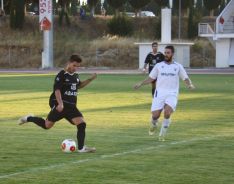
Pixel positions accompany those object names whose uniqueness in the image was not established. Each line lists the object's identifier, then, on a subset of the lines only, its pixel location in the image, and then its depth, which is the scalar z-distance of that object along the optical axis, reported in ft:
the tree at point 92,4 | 322.75
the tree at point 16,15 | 277.89
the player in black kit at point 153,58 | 83.41
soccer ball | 44.50
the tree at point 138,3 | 320.09
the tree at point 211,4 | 331.16
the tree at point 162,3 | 319.68
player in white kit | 51.24
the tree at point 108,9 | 358.88
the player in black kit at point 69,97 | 43.96
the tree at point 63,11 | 296.85
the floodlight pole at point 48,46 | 218.79
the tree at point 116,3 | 317.22
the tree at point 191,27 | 290.56
